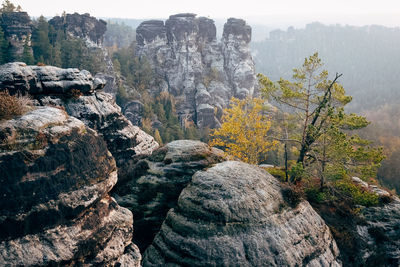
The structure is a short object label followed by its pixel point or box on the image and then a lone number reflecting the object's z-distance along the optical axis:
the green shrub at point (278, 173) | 22.56
